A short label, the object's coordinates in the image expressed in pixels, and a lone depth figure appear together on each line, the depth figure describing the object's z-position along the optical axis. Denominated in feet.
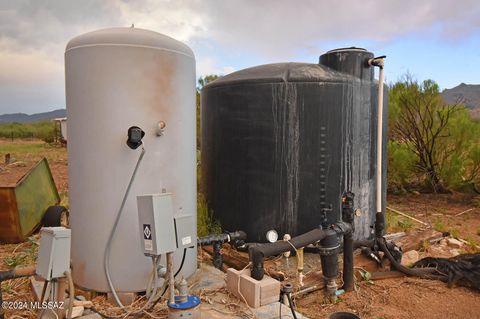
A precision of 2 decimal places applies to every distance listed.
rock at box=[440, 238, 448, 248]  18.58
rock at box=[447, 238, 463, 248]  18.39
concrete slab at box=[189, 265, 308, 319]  10.14
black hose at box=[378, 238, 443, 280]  13.92
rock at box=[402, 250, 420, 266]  15.87
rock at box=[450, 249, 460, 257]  17.56
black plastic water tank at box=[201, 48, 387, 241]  15.40
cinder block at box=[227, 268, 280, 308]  10.47
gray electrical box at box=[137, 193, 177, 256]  9.23
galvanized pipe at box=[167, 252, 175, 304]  9.25
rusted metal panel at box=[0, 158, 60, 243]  17.47
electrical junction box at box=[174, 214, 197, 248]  9.82
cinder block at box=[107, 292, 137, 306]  10.82
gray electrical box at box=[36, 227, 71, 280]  8.10
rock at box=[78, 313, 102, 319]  9.74
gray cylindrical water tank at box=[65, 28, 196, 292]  10.61
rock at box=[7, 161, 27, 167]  22.52
